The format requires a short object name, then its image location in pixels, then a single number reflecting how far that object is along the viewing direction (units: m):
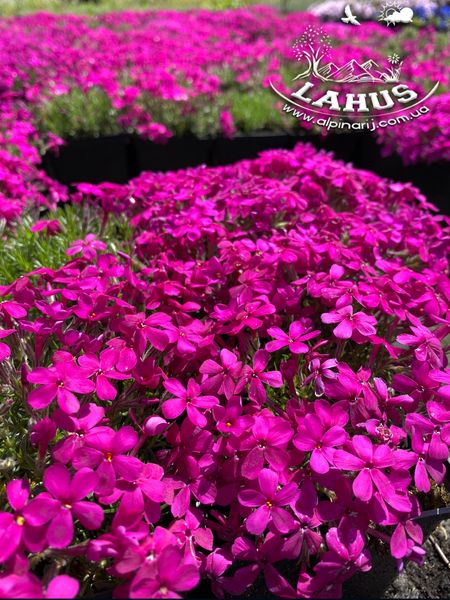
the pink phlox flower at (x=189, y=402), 0.15
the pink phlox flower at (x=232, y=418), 0.15
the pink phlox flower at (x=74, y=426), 0.13
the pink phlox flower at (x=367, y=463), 0.14
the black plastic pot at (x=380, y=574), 0.17
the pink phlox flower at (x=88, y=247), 0.22
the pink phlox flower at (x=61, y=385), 0.14
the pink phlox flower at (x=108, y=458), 0.13
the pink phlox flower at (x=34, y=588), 0.10
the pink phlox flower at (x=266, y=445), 0.14
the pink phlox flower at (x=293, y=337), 0.17
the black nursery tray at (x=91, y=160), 0.64
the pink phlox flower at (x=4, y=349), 0.15
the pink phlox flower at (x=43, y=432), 0.14
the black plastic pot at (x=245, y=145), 0.66
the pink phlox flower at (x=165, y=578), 0.11
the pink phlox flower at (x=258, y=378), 0.16
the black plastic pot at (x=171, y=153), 0.65
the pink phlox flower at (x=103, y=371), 0.15
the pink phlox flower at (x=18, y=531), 0.11
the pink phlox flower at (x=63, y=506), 0.11
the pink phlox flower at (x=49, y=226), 0.24
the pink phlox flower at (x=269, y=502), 0.13
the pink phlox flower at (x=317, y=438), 0.14
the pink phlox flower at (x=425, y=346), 0.17
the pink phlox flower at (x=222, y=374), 0.16
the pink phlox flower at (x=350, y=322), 0.17
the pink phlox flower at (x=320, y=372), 0.17
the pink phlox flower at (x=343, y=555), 0.14
